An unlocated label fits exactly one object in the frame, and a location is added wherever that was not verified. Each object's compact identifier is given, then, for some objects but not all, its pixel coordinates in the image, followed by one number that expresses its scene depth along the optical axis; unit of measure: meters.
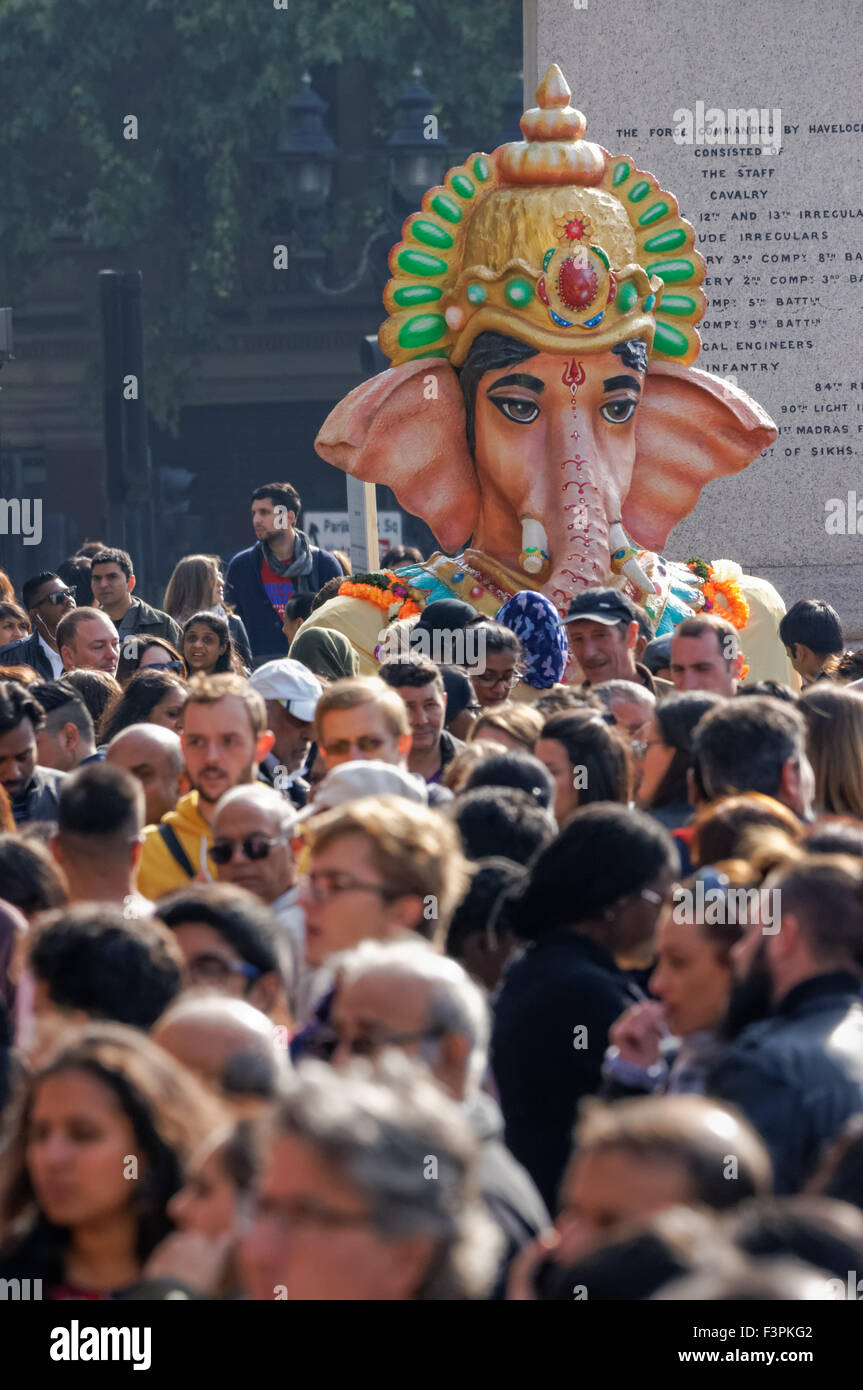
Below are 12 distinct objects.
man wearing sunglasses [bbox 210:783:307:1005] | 9.65
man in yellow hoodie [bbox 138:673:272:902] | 10.67
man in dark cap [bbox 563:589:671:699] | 14.73
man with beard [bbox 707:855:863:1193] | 6.80
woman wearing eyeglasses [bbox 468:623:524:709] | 14.85
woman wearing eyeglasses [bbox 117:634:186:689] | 15.45
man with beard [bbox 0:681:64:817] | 11.52
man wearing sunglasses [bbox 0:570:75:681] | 17.12
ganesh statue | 18.19
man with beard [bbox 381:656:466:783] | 12.73
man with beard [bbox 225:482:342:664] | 19.75
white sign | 31.78
